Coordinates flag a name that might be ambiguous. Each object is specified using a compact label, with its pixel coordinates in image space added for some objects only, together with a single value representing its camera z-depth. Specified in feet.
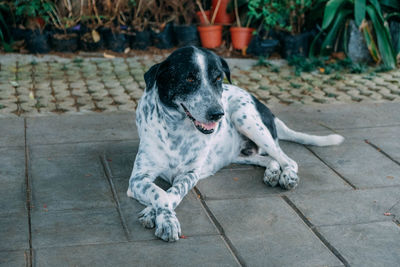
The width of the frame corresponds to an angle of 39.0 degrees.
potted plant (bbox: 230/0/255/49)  25.95
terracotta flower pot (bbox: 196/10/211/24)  26.84
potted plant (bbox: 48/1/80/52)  25.14
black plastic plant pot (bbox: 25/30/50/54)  24.84
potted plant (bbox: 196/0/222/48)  26.14
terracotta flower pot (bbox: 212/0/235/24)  26.71
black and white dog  11.05
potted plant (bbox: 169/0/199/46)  26.53
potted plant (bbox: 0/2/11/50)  24.88
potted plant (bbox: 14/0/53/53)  24.59
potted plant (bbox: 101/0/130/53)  25.66
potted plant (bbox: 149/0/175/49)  26.35
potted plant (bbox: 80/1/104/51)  25.54
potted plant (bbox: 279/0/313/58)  25.03
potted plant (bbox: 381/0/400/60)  24.48
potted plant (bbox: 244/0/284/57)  25.18
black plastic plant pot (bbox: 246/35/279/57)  25.58
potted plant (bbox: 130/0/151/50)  26.04
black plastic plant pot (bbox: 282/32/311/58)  25.12
